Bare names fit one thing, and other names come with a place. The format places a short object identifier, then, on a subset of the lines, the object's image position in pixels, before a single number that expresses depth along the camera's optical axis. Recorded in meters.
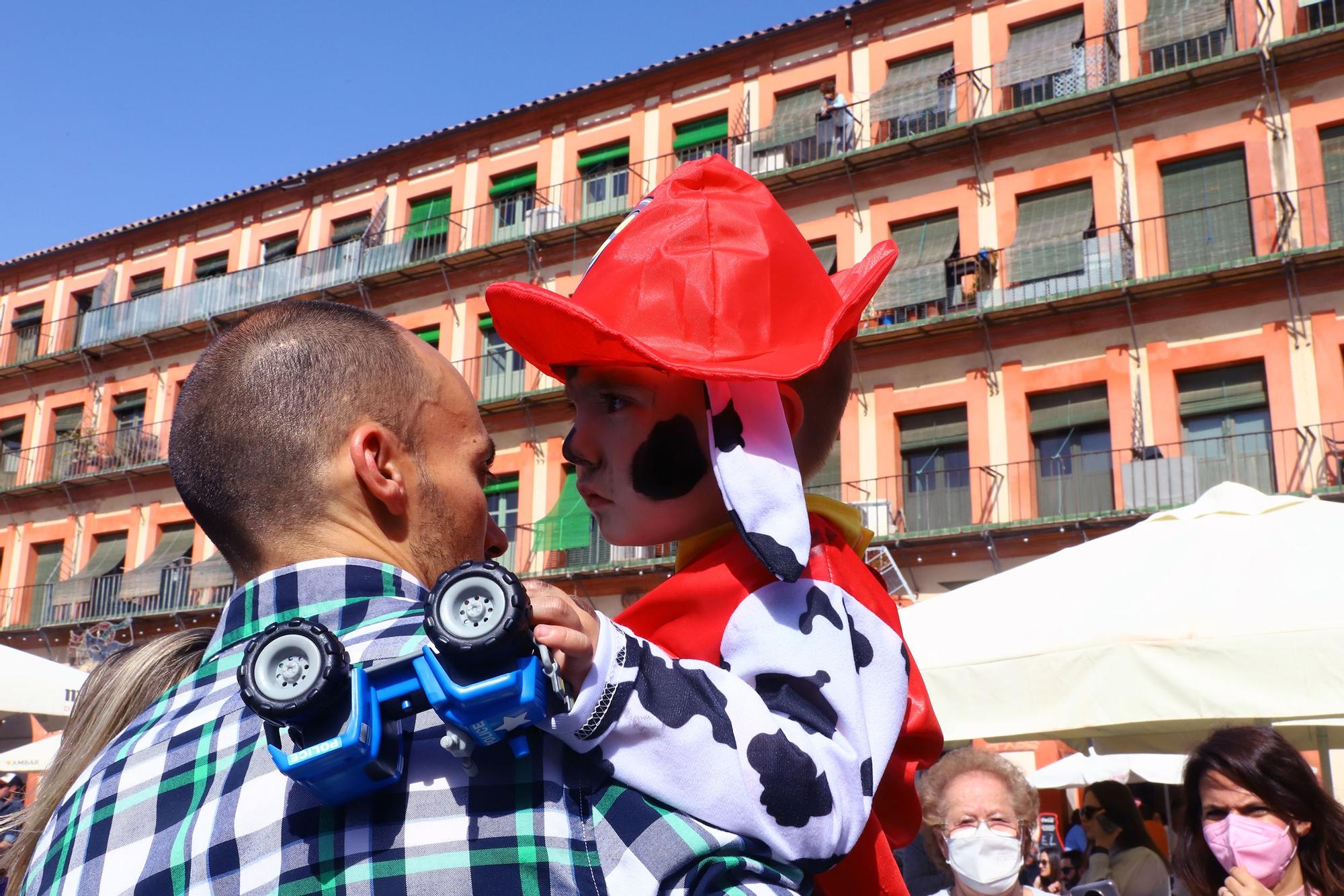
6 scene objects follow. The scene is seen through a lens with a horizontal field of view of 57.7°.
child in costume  1.44
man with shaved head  1.35
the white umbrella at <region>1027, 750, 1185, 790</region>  10.25
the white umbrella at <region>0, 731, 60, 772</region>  13.05
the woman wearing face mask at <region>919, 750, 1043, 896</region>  4.62
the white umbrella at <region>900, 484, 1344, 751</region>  4.43
